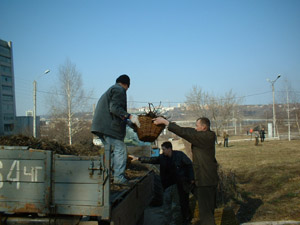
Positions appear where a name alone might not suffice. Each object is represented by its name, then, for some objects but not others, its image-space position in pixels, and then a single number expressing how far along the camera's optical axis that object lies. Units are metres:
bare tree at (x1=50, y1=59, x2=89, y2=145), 34.03
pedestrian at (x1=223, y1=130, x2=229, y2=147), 30.09
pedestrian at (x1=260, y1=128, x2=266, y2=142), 33.54
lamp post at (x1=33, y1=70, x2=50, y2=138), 25.48
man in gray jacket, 4.55
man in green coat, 4.27
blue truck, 2.94
